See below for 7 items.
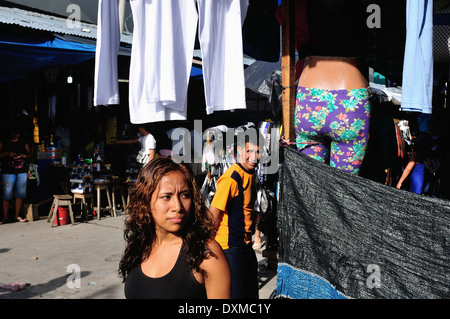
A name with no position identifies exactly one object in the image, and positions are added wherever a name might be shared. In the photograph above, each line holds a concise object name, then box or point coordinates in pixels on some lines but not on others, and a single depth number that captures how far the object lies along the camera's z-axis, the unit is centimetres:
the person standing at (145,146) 877
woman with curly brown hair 170
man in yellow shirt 355
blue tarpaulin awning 634
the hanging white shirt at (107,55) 310
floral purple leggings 252
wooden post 256
